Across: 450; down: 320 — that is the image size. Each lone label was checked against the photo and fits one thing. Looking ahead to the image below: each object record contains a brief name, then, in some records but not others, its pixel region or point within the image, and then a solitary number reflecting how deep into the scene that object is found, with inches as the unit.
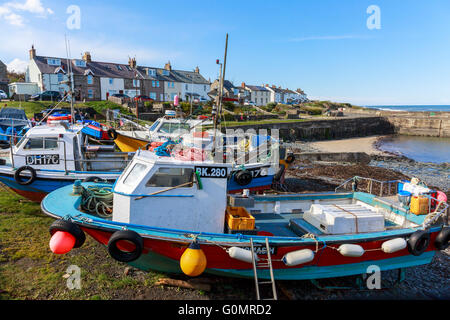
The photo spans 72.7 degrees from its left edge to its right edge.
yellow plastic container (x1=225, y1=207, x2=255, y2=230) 226.4
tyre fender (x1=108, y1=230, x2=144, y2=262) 197.8
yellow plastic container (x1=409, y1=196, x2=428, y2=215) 261.3
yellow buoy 193.0
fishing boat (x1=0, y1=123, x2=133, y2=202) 358.0
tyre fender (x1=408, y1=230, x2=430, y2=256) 227.9
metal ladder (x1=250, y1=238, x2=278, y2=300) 197.4
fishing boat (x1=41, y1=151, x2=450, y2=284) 205.9
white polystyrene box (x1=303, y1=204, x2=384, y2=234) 239.9
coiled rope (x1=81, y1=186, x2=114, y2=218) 259.1
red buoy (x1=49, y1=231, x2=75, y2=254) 193.8
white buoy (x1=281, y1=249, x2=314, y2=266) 205.9
